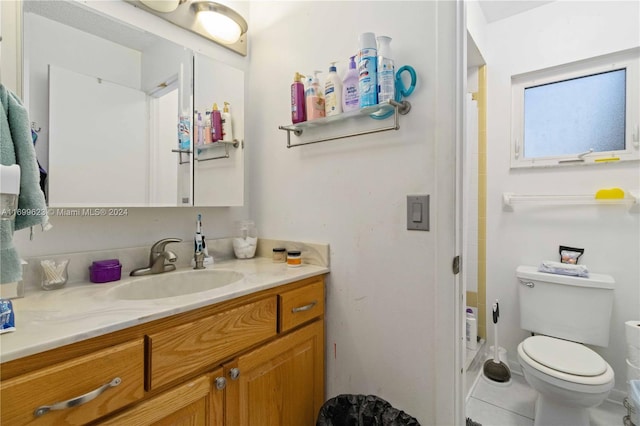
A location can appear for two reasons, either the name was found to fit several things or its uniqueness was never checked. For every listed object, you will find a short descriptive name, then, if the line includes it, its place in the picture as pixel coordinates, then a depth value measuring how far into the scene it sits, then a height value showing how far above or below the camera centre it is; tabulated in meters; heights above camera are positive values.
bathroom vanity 0.59 -0.36
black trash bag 1.05 -0.73
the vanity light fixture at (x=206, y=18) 1.23 +0.87
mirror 0.99 +0.38
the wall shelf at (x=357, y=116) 1.06 +0.37
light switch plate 1.04 +0.00
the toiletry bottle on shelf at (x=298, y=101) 1.28 +0.47
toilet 1.35 -0.71
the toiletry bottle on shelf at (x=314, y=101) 1.24 +0.46
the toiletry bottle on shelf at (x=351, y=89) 1.14 +0.47
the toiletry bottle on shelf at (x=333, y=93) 1.20 +0.48
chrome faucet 1.18 -0.18
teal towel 0.65 +0.09
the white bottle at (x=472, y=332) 2.02 -0.81
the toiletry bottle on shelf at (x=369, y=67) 1.06 +0.51
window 1.74 +0.63
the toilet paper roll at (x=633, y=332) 1.50 -0.61
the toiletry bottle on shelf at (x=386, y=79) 1.04 +0.46
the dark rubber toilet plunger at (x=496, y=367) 1.94 -1.01
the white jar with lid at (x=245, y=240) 1.49 -0.14
